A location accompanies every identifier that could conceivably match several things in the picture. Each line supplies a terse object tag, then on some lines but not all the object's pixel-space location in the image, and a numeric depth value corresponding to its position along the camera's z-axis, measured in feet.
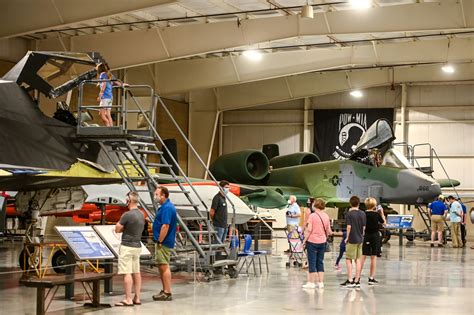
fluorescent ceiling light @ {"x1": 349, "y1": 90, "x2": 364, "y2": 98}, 125.29
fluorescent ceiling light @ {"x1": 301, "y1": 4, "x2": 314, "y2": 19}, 73.10
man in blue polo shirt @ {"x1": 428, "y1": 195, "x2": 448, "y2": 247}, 83.82
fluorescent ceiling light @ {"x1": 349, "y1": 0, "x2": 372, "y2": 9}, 72.02
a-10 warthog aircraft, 81.92
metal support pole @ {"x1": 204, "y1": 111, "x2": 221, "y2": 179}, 130.41
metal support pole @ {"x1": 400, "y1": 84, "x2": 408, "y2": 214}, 123.85
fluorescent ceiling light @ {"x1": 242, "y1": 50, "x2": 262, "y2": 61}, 97.91
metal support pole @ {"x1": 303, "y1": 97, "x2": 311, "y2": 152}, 130.72
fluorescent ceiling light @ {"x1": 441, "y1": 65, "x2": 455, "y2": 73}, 109.99
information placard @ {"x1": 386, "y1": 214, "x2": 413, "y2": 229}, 86.74
